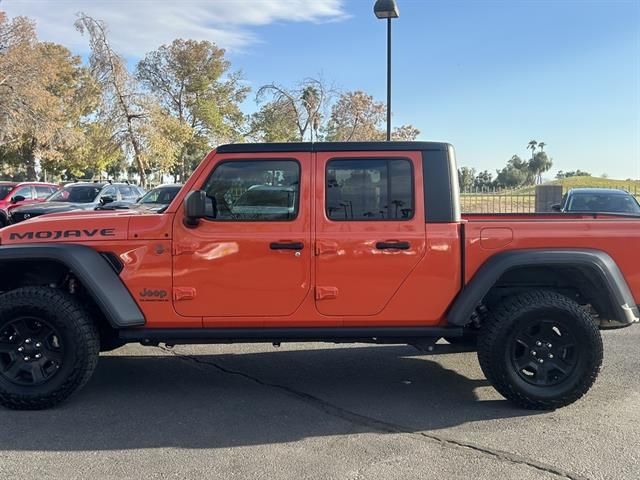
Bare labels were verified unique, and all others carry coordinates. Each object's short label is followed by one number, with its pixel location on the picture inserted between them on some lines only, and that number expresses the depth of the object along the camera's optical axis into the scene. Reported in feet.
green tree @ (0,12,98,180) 93.25
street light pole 37.27
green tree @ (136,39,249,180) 132.87
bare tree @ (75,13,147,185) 92.43
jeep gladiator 13.92
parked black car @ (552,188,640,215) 37.52
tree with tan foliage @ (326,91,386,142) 103.60
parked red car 50.25
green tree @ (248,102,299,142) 94.05
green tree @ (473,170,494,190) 237.25
